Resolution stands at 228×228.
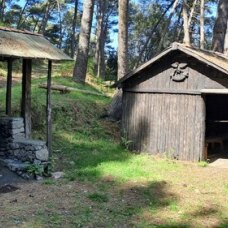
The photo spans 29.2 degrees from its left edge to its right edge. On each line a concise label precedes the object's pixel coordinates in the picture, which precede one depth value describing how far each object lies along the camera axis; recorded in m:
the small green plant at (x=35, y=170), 11.73
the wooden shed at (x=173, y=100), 15.09
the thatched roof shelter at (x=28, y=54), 11.75
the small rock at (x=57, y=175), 11.92
